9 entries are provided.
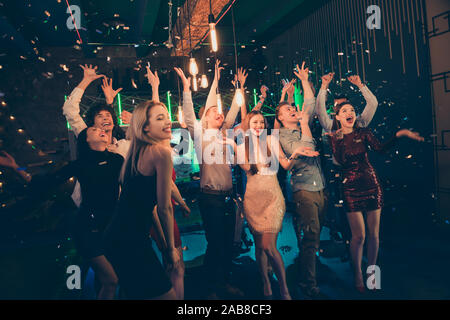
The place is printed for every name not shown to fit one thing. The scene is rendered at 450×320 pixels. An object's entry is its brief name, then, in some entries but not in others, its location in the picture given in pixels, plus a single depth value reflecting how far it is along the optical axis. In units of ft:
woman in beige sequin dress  8.73
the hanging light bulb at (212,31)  8.12
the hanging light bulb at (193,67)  10.09
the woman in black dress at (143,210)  6.57
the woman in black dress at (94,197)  7.70
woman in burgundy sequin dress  9.36
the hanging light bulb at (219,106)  9.58
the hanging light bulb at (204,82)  12.10
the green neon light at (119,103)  19.94
